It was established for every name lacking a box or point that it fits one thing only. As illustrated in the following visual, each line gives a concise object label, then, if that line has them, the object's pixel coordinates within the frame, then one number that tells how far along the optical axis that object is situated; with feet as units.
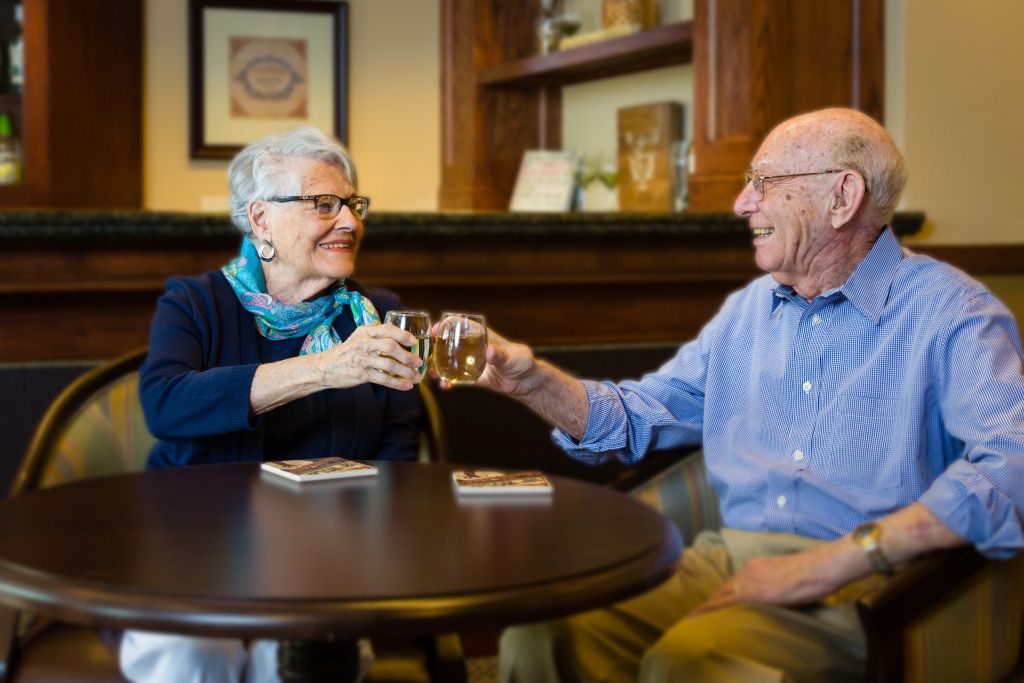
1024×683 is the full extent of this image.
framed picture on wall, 17.22
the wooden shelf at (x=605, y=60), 12.53
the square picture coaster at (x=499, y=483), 5.56
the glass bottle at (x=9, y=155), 15.03
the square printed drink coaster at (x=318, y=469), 5.74
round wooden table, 3.87
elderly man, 5.48
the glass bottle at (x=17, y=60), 15.02
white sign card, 15.19
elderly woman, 6.18
